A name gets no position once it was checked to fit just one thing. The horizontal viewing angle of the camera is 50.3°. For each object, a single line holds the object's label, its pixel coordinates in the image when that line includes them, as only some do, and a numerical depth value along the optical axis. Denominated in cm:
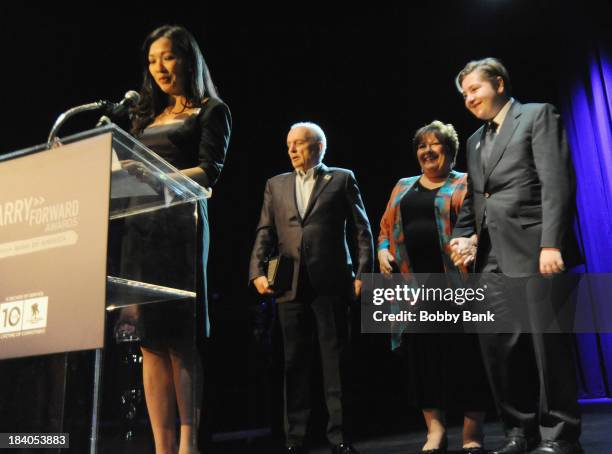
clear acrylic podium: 121
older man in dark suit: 258
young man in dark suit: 200
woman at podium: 154
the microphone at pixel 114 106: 162
